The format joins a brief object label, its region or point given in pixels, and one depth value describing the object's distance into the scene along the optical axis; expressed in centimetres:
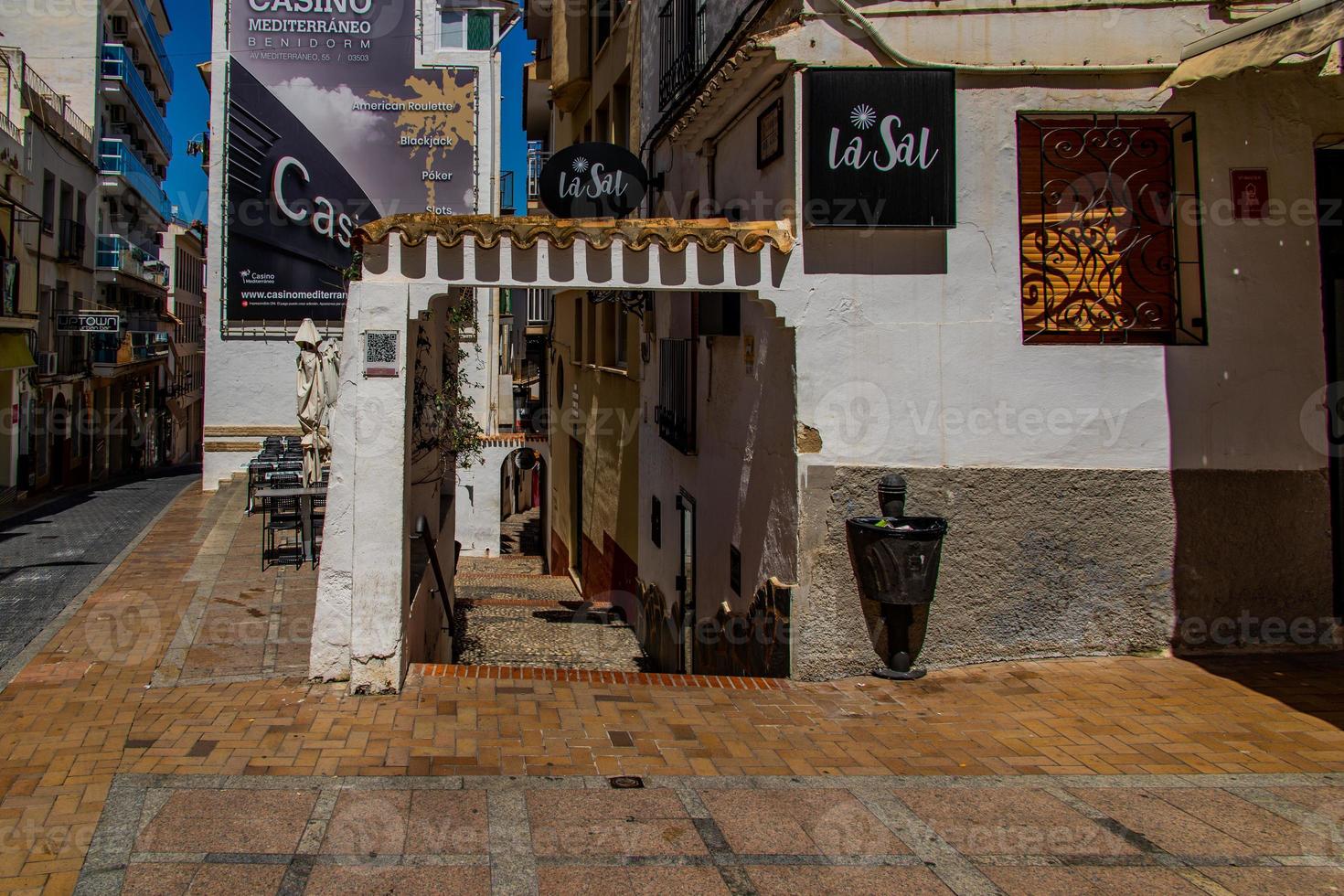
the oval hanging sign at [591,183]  1057
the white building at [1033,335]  748
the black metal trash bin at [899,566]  713
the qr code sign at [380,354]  715
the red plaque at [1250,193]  759
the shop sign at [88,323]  2583
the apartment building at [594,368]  1584
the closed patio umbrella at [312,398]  1148
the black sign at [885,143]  738
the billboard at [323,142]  2092
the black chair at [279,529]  1111
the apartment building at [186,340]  4706
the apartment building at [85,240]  2438
